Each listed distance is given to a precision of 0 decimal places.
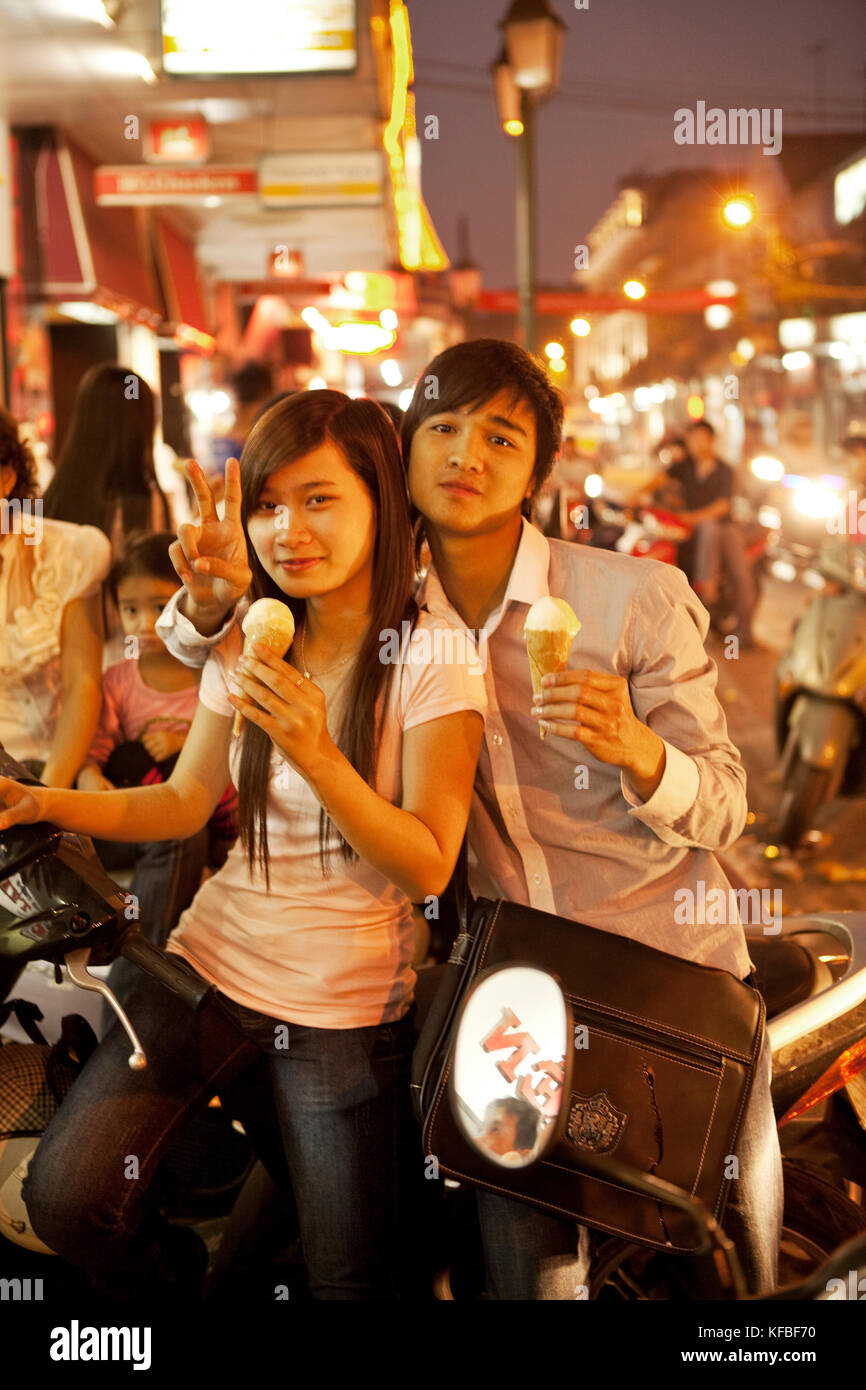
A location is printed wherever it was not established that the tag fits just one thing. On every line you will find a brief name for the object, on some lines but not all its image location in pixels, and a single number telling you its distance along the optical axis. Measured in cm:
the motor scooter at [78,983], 194
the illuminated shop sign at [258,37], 736
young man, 196
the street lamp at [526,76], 724
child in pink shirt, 291
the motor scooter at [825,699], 578
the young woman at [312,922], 204
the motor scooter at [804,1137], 216
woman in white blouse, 300
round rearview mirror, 140
